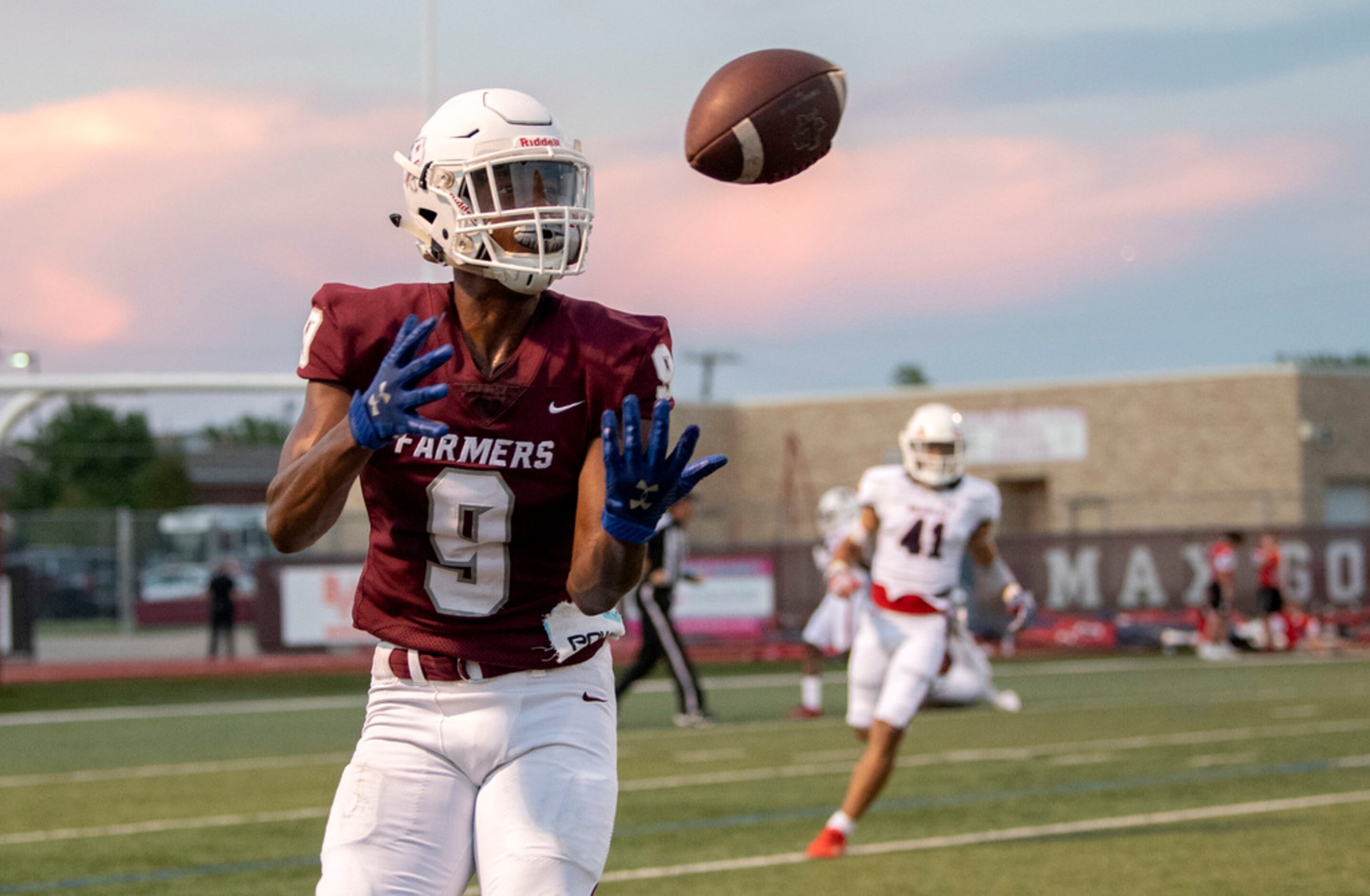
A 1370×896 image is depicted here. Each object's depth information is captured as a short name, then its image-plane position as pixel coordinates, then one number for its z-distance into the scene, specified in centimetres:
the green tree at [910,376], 10644
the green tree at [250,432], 9138
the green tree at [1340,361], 8506
